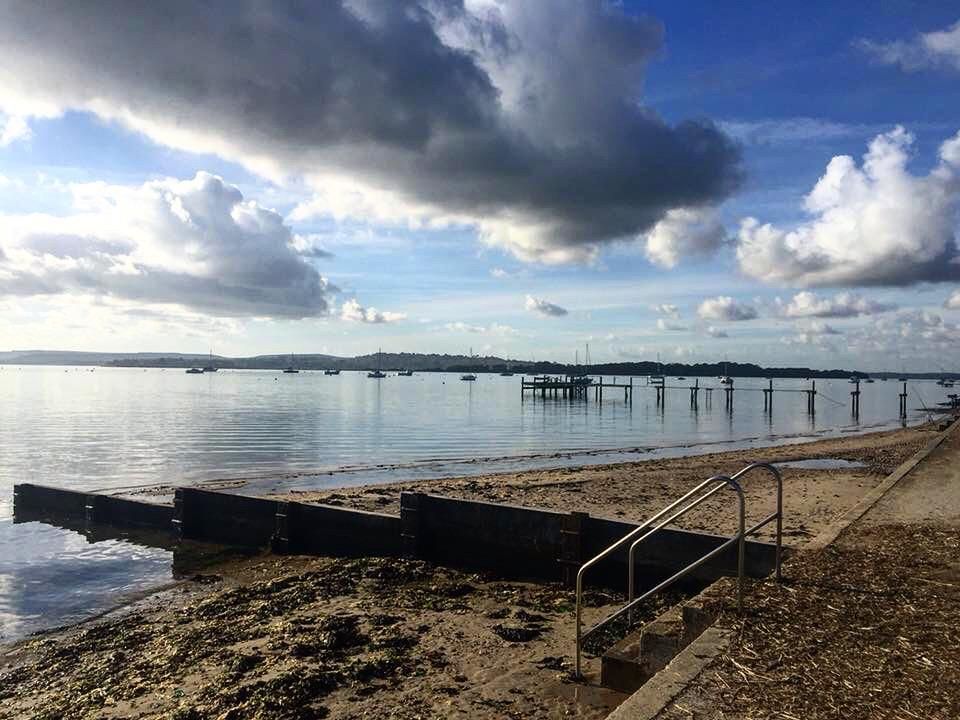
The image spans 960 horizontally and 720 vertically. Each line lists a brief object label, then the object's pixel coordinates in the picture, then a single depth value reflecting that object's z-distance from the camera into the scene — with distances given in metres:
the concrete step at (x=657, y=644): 5.89
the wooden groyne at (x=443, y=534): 10.39
